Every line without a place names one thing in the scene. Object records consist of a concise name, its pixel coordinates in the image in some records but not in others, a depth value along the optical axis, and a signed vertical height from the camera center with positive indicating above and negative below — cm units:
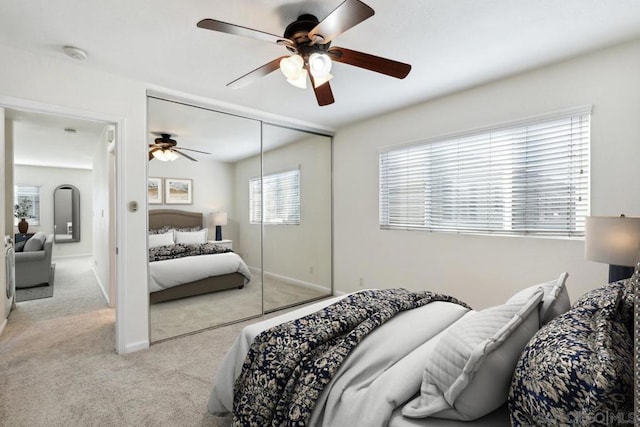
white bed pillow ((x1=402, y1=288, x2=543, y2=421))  98 -51
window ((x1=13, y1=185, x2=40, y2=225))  763 +28
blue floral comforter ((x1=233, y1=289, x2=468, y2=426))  129 -67
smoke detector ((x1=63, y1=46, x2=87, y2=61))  230 +119
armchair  490 -83
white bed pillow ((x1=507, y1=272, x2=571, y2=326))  127 -39
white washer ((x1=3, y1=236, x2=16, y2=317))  359 -78
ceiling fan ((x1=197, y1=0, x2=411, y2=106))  171 +96
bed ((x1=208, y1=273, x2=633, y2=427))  80 -58
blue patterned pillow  72 -42
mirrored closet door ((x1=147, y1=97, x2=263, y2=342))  305 -11
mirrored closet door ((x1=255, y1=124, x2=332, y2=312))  389 -8
